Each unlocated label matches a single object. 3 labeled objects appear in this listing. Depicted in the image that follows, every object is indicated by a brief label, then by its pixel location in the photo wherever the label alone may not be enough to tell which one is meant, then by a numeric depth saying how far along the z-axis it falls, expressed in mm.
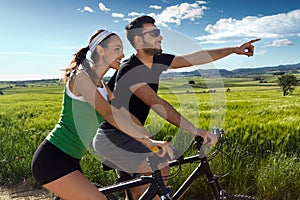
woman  1939
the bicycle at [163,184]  2193
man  2303
